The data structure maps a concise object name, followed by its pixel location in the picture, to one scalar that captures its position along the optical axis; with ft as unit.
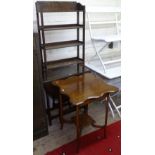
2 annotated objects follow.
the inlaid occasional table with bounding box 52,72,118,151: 5.74
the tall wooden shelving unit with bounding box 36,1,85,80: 6.44
